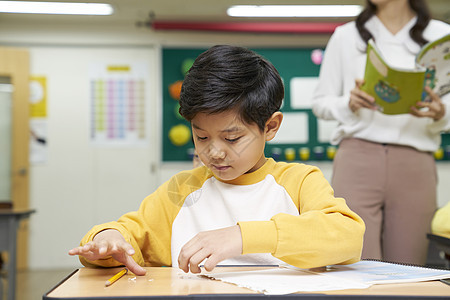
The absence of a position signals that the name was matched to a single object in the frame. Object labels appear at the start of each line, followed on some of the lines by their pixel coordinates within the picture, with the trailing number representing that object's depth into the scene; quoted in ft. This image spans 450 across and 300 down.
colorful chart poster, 16.49
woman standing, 5.26
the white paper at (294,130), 15.92
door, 15.79
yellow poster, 16.44
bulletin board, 15.84
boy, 2.64
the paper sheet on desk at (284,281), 2.12
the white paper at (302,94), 16.07
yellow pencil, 2.34
